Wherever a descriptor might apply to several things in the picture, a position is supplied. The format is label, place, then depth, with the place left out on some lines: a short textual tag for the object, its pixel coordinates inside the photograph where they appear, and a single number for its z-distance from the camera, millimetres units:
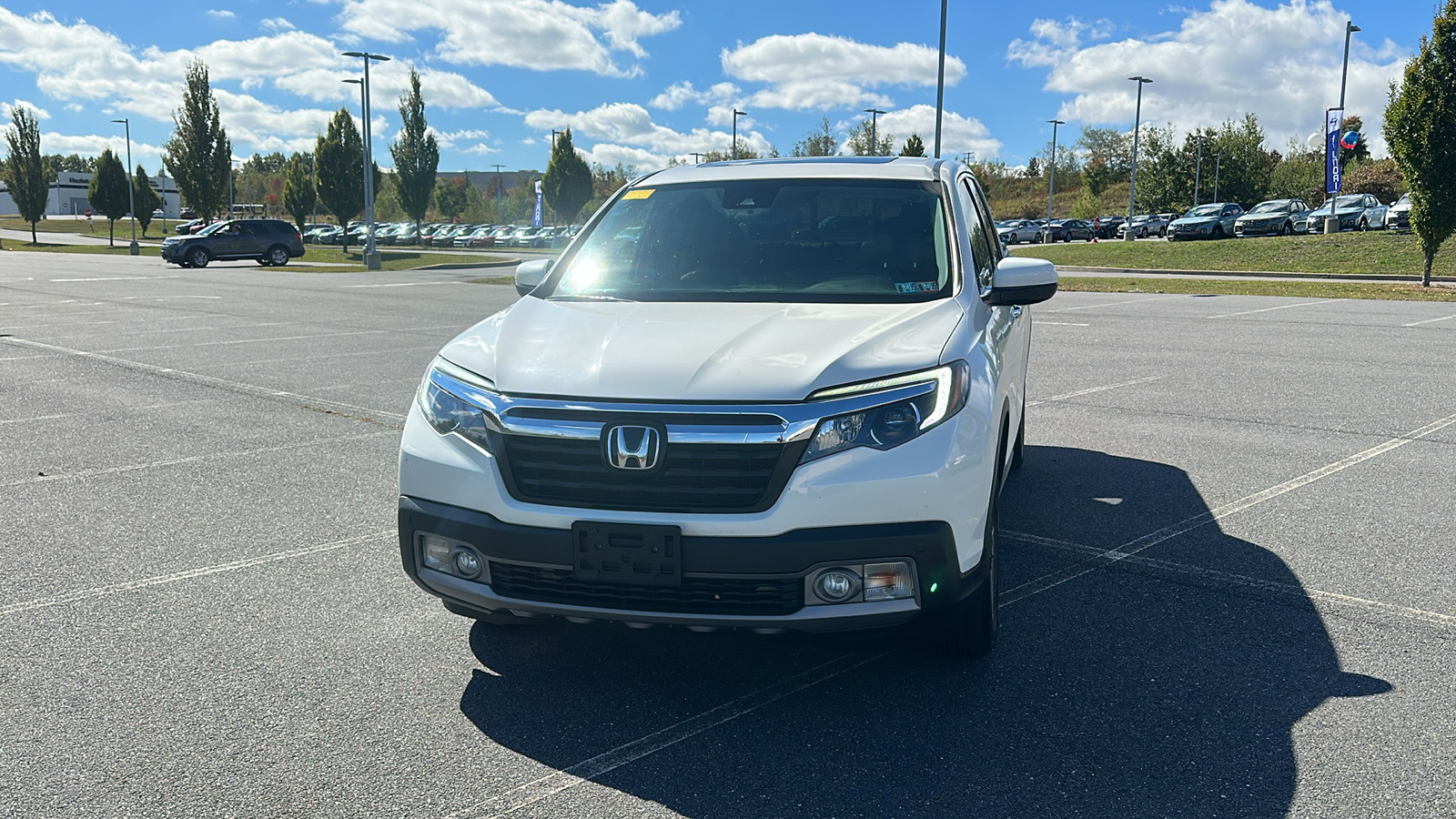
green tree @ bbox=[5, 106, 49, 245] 64062
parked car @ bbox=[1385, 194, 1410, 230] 42750
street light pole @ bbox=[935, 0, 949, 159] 29328
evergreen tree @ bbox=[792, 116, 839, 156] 59500
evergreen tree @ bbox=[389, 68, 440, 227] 54844
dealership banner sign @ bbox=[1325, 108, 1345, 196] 34500
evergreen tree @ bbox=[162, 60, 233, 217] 61500
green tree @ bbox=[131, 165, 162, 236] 75125
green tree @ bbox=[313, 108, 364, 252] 53938
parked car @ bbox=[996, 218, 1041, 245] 62531
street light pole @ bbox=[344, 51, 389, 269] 37684
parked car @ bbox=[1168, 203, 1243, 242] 46938
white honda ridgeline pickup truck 3215
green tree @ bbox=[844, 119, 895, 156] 54931
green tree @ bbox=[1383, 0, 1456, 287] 22453
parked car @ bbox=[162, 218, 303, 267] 39625
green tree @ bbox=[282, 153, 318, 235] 61125
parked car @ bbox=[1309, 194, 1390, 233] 43969
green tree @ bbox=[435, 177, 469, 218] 100438
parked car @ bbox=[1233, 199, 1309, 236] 44219
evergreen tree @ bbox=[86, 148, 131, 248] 68062
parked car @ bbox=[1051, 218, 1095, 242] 64250
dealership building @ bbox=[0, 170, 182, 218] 141000
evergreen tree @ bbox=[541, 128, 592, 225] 64812
